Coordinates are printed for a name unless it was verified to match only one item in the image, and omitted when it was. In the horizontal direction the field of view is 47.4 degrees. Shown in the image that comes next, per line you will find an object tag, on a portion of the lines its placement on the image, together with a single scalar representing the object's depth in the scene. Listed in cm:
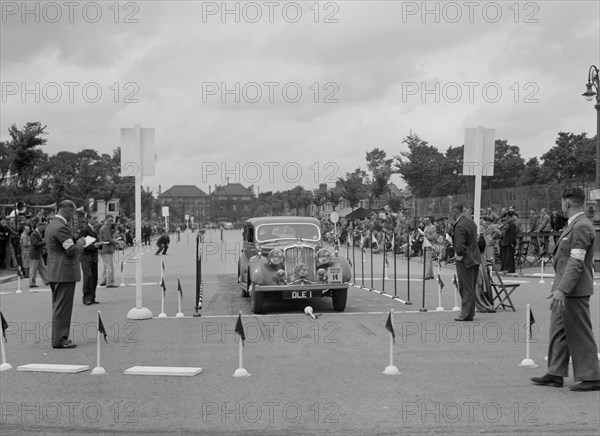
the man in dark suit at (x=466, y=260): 1197
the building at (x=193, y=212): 15108
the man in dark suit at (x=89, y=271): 1530
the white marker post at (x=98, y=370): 804
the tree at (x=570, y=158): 6950
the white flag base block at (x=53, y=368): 820
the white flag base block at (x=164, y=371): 791
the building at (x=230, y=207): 13962
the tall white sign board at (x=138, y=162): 1268
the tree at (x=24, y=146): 4488
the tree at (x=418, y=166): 6456
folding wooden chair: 1333
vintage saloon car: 1314
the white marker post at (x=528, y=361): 817
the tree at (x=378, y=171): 6762
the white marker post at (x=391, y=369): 782
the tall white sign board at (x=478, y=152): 1323
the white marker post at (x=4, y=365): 834
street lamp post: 2106
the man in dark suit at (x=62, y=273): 985
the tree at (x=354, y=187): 7094
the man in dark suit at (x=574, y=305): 692
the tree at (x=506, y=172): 8194
